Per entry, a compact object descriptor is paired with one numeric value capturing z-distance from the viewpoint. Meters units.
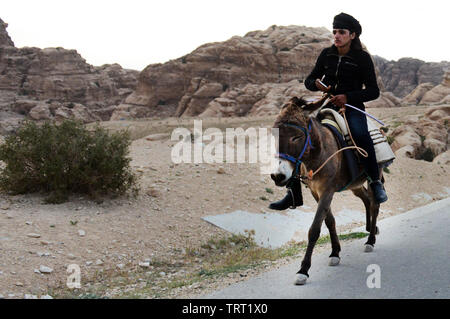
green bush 10.35
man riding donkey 5.73
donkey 4.74
